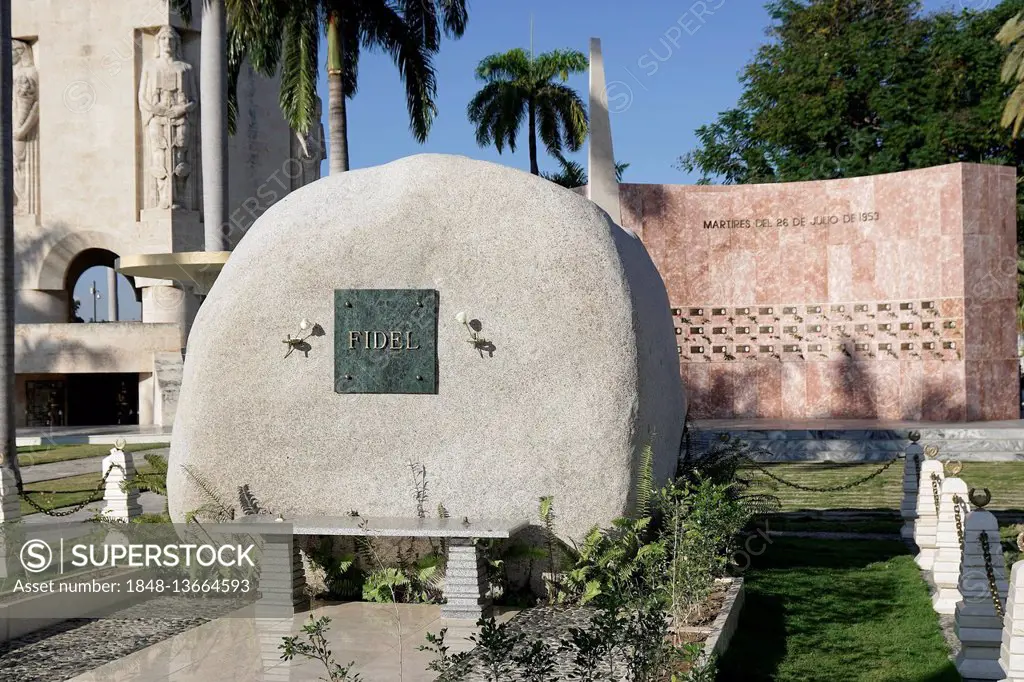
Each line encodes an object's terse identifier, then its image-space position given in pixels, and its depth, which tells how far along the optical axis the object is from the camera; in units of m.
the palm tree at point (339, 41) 21.42
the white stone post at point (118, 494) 10.45
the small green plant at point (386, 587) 8.34
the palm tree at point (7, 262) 15.03
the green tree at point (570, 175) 40.09
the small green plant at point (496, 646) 5.09
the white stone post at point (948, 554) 8.36
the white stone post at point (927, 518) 9.88
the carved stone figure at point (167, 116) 36.59
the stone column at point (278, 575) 8.02
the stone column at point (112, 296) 51.35
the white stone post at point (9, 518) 9.23
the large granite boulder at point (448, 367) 8.20
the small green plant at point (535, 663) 5.02
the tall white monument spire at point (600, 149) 13.84
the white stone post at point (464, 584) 7.56
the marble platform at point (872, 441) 19.23
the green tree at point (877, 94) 33.69
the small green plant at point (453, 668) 5.26
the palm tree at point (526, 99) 40.00
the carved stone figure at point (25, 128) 37.25
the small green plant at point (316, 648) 5.43
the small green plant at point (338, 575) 8.46
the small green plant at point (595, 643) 5.03
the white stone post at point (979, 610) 6.30
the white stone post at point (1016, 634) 4.48
